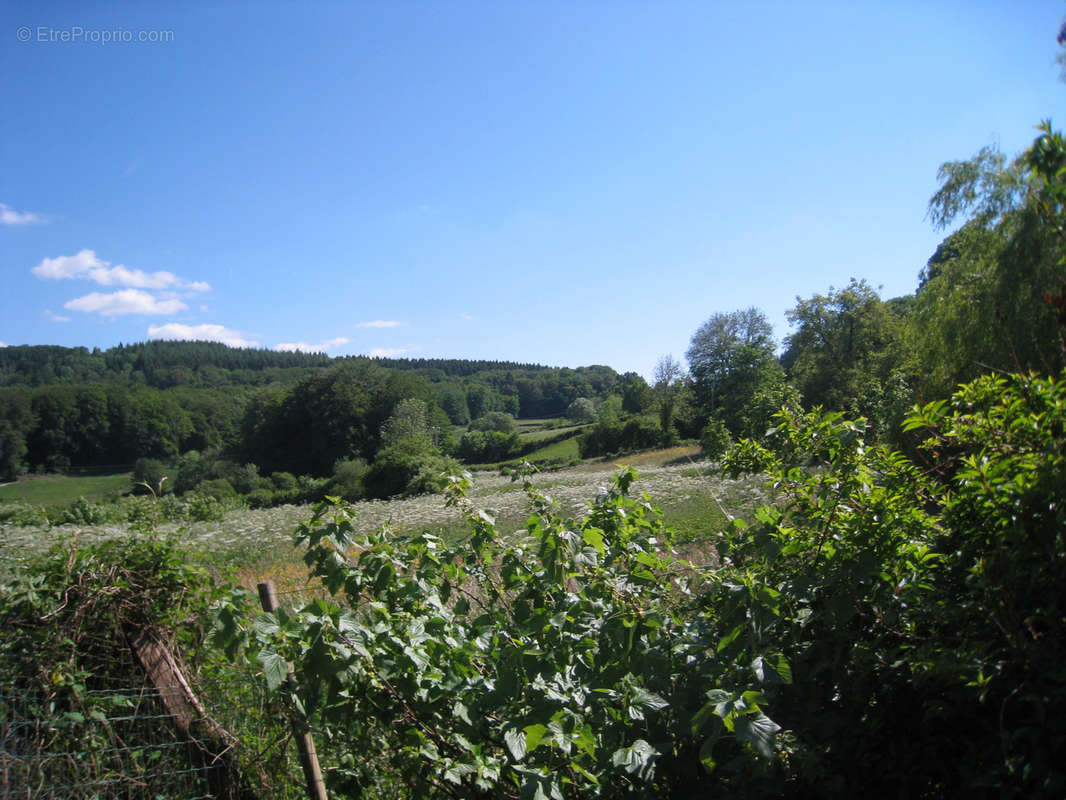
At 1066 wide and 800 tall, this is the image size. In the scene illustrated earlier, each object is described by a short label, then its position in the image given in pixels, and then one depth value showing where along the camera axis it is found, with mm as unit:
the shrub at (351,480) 35062
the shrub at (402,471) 31211
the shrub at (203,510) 22220
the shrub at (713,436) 20762
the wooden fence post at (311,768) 2869
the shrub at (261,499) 40000
